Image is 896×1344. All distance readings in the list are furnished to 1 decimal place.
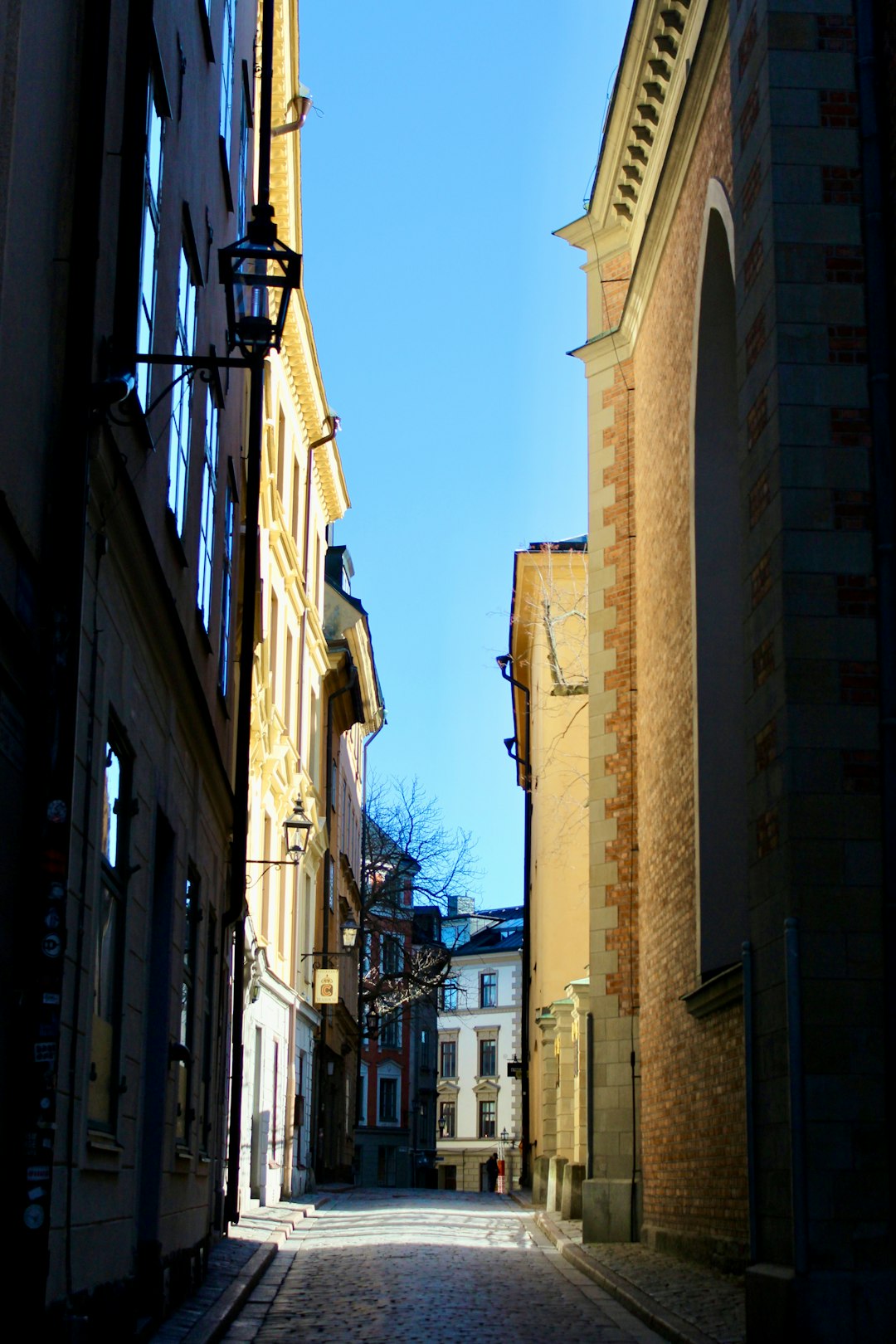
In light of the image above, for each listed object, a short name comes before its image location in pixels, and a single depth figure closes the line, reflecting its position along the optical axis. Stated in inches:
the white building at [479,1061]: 3292.3
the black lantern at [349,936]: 1300.4
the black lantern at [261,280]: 367.9
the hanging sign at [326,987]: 1238.9
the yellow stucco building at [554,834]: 1136.2
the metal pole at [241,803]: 691.4
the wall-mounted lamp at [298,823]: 842.8
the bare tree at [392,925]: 1888.5
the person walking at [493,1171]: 3171.8
